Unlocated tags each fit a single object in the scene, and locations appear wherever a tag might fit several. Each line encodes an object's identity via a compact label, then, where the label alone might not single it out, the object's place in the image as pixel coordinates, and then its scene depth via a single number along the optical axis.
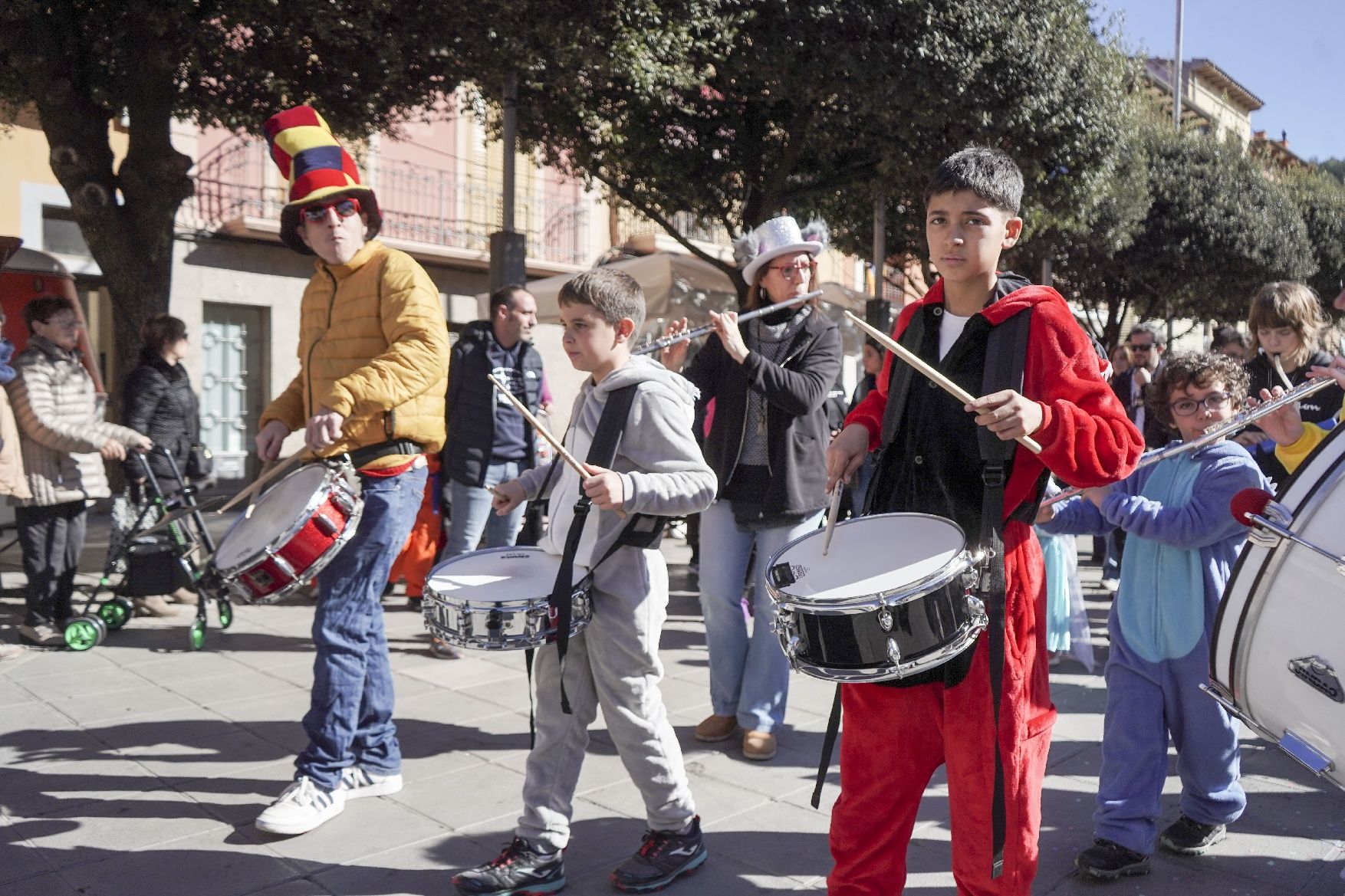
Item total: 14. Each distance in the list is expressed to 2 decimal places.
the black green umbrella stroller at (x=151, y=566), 5.86
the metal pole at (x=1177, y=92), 26.88
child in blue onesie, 3.18
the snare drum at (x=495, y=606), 2.84
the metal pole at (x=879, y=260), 12.78
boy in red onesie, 2.22
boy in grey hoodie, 3.05
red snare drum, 3.26
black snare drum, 2.12
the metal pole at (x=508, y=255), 8.35
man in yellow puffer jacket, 3.48
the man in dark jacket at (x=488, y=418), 5.84
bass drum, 2.08
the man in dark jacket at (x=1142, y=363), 8.75
